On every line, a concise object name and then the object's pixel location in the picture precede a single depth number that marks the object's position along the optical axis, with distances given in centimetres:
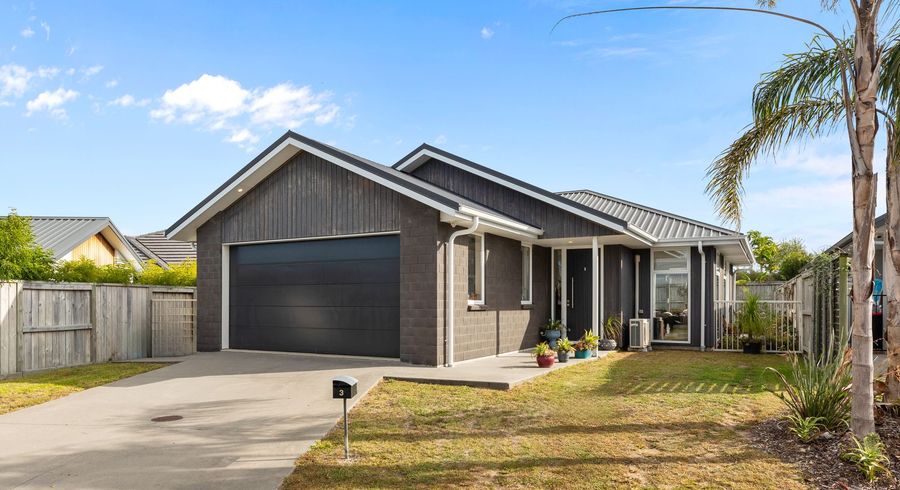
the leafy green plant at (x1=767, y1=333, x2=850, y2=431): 582
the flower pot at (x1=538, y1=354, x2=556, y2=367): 1034
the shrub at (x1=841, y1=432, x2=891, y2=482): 477
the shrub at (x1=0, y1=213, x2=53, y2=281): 1225
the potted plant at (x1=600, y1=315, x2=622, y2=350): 1368
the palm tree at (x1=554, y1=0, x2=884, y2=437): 533
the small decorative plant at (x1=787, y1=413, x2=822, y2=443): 562
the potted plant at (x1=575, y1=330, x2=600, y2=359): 1199
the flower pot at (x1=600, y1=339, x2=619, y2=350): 1365
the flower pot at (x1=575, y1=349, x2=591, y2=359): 1200
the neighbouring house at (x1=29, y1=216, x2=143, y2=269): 1991
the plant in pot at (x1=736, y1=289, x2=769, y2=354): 1377
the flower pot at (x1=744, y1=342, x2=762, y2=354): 1373
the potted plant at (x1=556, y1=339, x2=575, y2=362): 1134
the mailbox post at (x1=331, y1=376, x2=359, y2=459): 528
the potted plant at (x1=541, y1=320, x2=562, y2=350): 1371
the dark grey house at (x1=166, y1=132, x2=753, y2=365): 1057
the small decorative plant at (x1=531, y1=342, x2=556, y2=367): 1034
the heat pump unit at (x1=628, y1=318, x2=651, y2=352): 1428
